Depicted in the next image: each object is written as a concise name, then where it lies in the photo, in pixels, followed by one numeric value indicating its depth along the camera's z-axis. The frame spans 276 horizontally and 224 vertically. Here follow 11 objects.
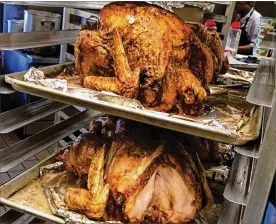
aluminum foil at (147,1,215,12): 1.84
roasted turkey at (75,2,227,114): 1.19
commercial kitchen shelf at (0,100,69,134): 1.22
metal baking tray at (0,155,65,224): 1.19
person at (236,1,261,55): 4.43
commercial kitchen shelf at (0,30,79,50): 1.14
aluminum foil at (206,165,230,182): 1.55
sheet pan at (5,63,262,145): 0.98
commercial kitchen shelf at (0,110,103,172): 1.29
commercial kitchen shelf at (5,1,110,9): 1.14
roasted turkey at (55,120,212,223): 1.15
